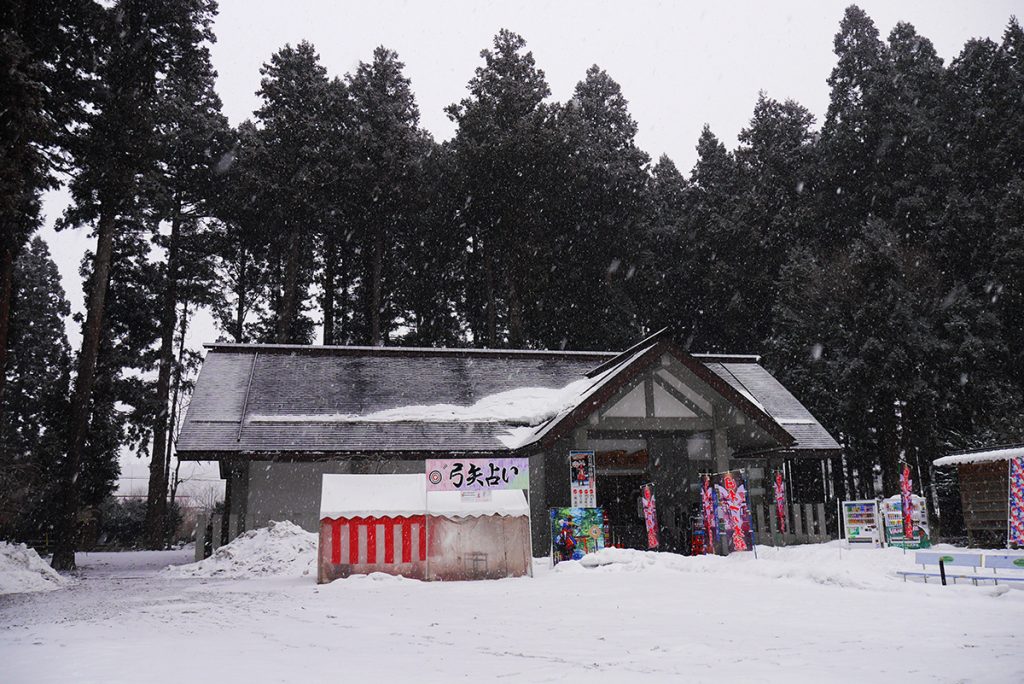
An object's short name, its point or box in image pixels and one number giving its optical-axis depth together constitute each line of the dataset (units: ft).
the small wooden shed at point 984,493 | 55.52
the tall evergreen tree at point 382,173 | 100.99
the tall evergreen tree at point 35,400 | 68.04
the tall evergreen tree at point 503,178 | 100.53
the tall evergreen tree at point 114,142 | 62.44
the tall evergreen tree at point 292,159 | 96.73
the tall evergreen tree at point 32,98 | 40.45
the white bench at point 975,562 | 29.19
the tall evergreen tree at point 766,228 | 109.29
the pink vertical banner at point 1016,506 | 46.32
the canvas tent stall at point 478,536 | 38.86
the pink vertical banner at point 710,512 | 49.57
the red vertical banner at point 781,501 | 58.59
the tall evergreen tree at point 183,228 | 94.07
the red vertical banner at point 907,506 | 48.06
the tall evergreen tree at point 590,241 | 106.22
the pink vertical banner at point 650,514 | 50.44
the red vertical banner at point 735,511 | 47.44
